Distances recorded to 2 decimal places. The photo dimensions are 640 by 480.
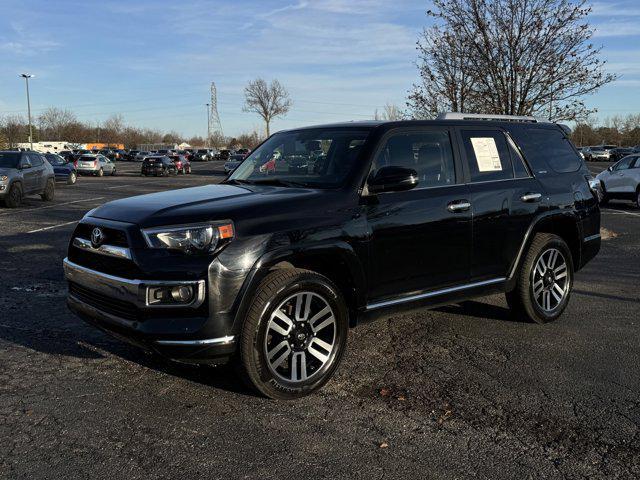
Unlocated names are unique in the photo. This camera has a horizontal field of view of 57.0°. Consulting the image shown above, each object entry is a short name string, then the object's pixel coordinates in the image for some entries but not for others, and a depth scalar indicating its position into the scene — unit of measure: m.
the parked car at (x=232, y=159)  42.54
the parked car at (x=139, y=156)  76.58
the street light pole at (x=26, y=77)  67.75
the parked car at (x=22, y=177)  16.88
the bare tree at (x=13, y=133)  70.44
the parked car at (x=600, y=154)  65.53
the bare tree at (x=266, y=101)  73.25
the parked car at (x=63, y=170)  28.23
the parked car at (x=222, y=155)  92.16
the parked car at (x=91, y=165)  39.16
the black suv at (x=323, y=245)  3.66
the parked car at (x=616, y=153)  64.58
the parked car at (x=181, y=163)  45.62
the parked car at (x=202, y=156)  89.00
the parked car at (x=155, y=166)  40.62
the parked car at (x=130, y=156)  83.94
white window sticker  5.19
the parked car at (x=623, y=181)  18.09
